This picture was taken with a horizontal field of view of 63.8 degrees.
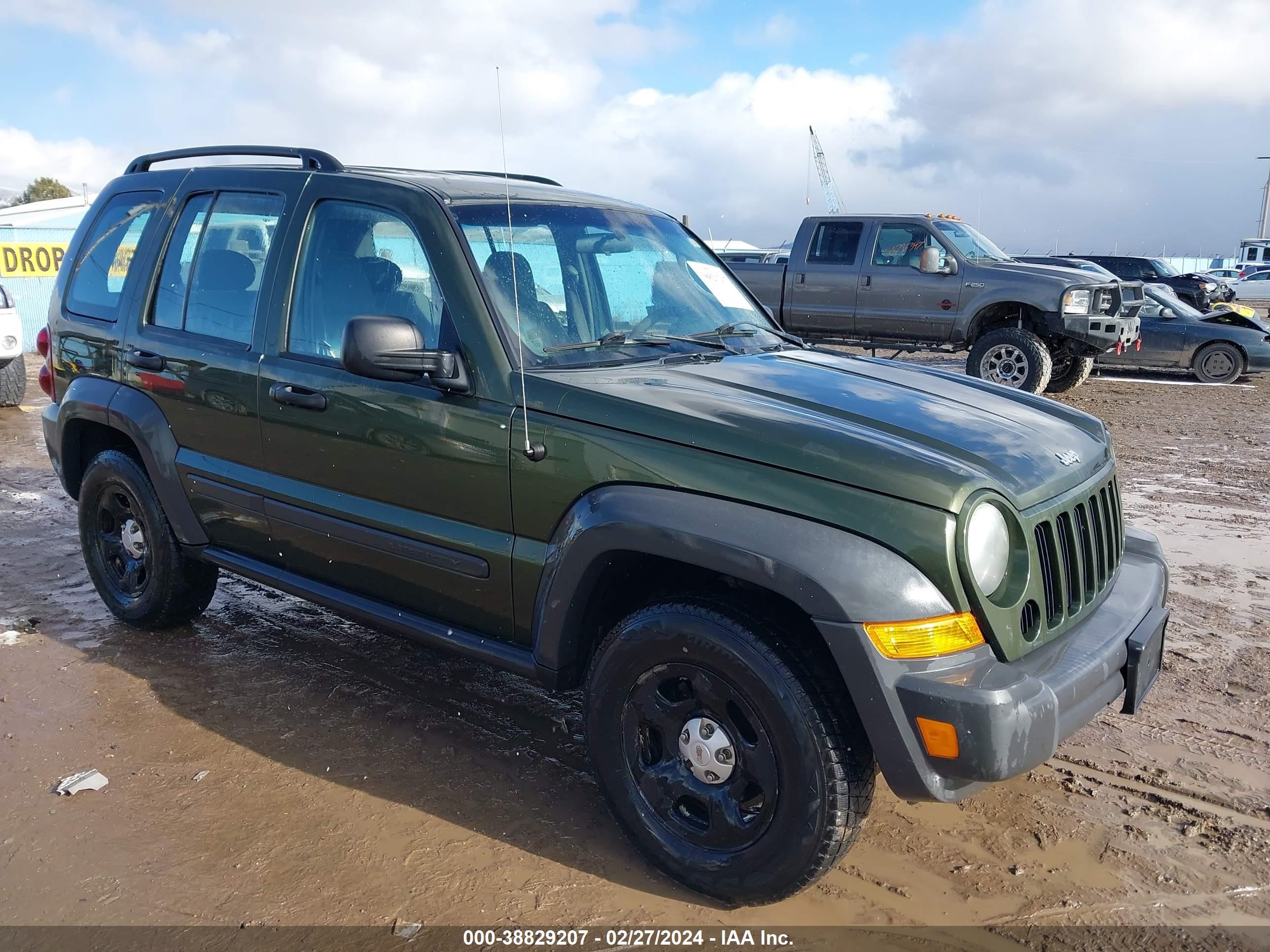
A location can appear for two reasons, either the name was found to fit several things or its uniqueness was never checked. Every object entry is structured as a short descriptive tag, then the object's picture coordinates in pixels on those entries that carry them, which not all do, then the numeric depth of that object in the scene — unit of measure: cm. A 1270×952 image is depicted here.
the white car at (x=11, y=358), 1057
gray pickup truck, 1124
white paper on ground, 341
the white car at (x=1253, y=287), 3206
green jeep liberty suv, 249
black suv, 2128
